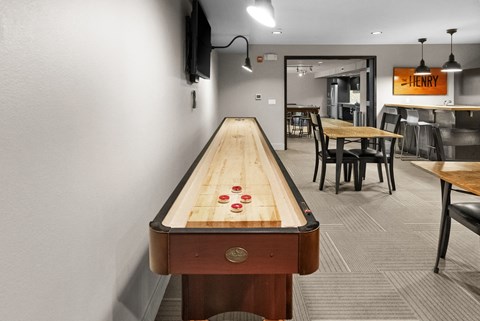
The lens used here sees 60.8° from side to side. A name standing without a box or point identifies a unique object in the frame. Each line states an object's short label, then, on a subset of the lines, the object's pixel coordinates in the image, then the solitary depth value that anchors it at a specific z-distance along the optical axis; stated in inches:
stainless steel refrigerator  630.5
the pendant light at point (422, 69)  282.4
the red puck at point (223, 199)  56.9
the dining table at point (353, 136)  166.2
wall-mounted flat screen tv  124.3
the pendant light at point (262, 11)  81.4
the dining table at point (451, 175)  77.7
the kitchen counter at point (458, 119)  240.8
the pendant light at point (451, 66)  265.6
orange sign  316.5
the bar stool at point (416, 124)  262.7
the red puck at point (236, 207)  52.2
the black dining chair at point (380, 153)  172.9
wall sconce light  191.6
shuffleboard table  45.3
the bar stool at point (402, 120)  292.8
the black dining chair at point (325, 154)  173.8
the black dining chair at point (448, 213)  84.2
